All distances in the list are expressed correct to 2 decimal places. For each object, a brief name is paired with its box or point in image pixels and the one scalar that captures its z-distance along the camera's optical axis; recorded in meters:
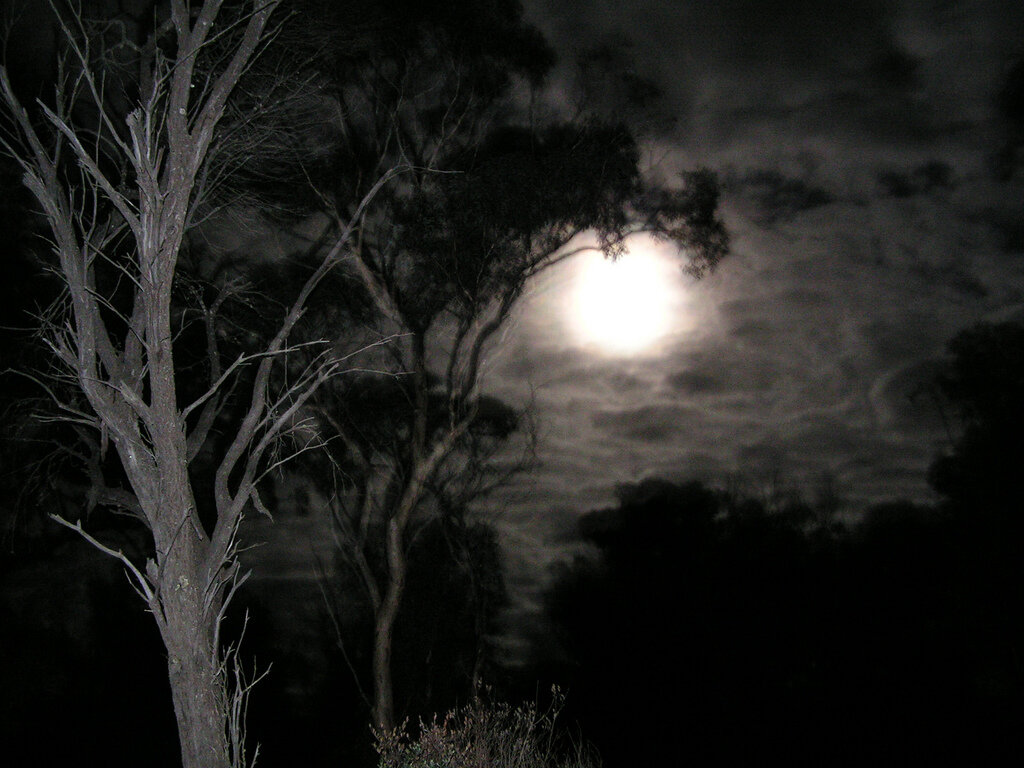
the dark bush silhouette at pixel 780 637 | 20.28
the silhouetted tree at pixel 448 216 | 10.95
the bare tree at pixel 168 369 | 4.84
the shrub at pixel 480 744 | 6.55
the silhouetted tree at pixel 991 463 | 17.83
